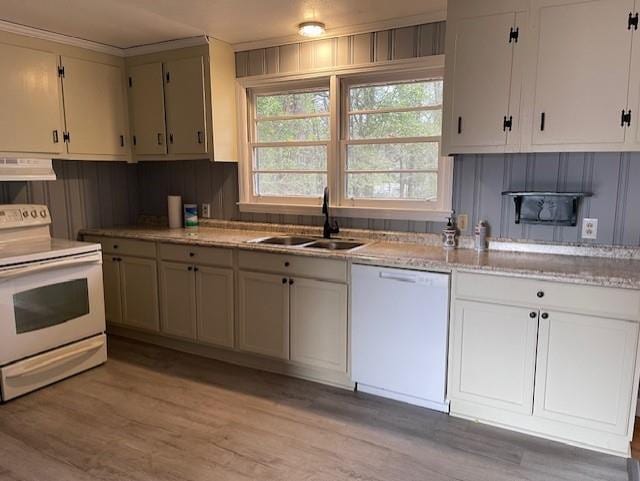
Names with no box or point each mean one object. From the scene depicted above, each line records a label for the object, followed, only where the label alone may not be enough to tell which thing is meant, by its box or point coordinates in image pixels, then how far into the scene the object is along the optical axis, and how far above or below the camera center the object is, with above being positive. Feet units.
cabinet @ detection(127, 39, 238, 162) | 11.21 +2.03
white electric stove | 8.84 -2.57
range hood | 9.80 +0.30
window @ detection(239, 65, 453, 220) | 9.99 +0.89
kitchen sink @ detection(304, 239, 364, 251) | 10.19 -1.41
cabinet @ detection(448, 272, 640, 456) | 6.93 -2.85
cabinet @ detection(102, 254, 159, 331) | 11.44 -2.82
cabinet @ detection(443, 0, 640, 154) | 7.21 +1.81
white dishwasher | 8.20 -2.84
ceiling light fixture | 9.71 +3.33
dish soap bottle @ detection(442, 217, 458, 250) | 9.39 -1.10
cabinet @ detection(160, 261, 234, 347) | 10.41 -2.84
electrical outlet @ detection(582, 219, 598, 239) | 8.46 -0.85
